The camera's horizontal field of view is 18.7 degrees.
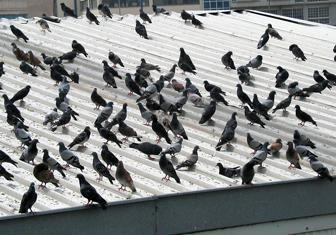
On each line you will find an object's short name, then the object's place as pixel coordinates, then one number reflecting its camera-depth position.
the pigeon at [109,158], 15.88
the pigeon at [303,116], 19.08
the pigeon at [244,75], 22.16
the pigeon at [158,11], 30.96
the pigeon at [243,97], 20.11
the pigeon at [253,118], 19.00
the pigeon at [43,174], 14.88
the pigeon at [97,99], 19.44
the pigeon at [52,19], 27.76
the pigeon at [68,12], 29.94
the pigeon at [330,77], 22.20
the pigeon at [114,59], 22.58
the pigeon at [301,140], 17.62
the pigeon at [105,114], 18.17
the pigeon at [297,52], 25.03
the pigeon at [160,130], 17.59
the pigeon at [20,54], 22.64
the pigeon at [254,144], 17.45
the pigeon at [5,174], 14.93
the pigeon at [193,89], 20.45
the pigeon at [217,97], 19.92
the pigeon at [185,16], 29.25
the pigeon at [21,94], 19.18
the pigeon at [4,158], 15.37
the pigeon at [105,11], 28.87
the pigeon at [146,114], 18.67
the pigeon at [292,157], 16.80
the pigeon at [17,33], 24.36
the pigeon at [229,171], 15.99
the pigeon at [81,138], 16.90
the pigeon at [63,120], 17.89
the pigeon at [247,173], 15.30
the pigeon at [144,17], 28.47
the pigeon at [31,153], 15.96
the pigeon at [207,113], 18.94
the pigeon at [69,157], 15.71
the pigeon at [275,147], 17.58
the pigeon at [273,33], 27.56
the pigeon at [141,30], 26.00
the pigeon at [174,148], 16.81
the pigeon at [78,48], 23.03
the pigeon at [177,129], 18.05
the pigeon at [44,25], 26.25
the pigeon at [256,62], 23.62
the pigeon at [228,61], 23.30
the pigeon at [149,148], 16.64
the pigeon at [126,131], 17.62
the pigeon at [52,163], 15.43
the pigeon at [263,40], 26.41
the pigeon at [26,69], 21.75
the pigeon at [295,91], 21.27
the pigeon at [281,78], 22.09
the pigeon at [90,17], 27.95
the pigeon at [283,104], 20.00
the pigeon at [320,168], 15.65
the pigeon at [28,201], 13.49
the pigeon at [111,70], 21.42
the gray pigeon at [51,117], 18.25
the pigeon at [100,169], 15.28
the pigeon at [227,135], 17.56
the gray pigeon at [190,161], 16.36
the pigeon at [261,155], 16.39
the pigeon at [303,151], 17.00
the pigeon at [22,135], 16.67
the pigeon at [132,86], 20.34
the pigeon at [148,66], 22.27
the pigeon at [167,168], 15.53
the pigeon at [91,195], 13.73
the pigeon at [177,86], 21.11
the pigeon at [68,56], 22.80
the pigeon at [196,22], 28.66
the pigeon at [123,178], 14.99
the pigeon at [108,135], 17.17
